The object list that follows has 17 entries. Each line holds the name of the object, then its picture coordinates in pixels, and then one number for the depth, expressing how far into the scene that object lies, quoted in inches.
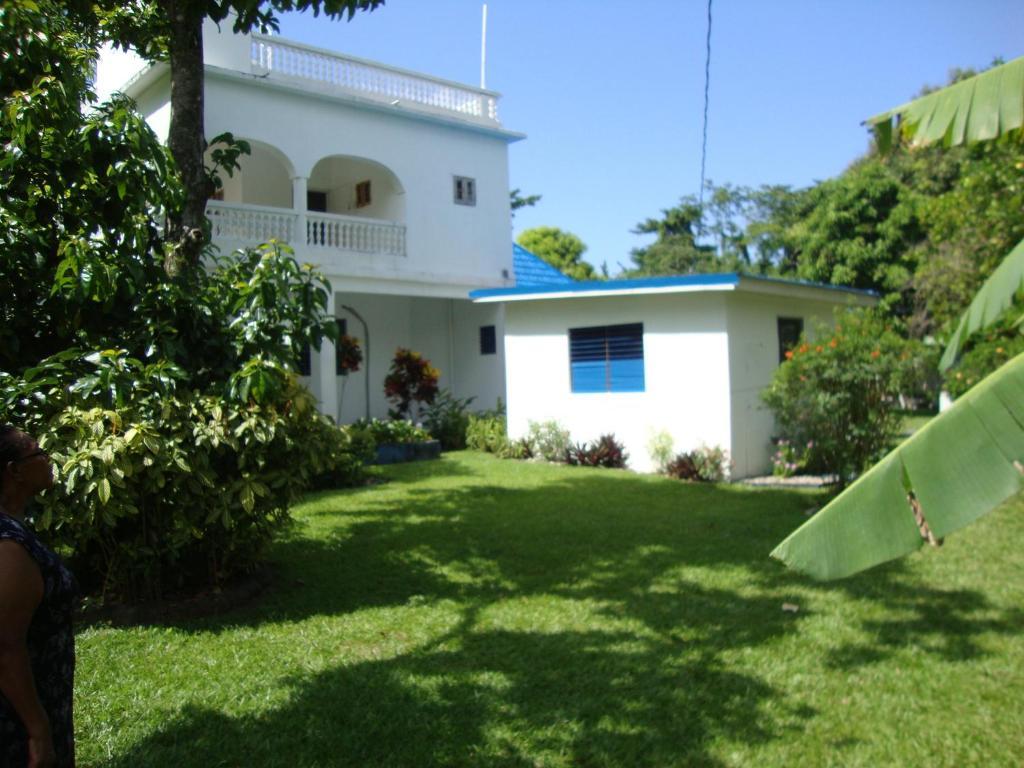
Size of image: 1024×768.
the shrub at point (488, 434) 587.5
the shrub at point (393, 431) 563.2
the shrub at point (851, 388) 367.2
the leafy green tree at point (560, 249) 1491.1
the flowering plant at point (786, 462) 455.9
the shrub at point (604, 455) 516.1
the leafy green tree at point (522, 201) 1428.4
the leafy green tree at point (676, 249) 1434.5
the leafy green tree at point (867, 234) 905.5
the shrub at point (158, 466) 185.6
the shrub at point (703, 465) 466.0
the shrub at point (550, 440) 545.0
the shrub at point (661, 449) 488.4
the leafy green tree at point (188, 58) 253.1
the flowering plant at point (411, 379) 615.8
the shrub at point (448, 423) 634.2
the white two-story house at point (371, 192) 534.9
